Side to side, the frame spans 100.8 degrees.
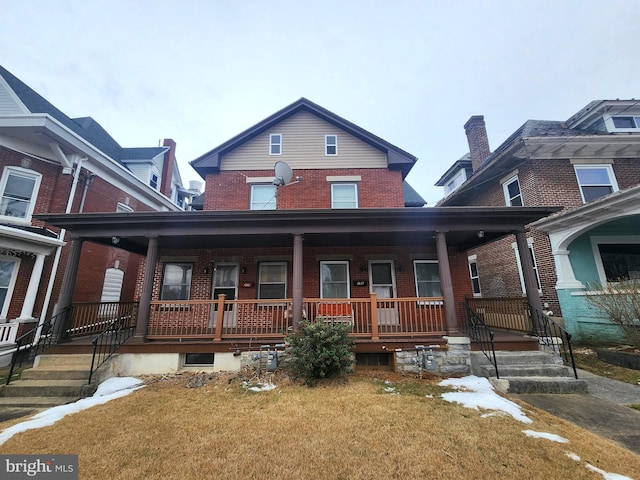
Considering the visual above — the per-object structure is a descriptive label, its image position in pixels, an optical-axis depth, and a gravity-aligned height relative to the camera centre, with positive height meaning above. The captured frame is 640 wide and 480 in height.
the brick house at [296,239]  6.70 +1.97
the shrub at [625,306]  6.47 -0.14
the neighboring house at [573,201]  8.93 +3.77
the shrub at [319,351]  5.52 -0.98
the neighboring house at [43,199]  8.75 +4.03
